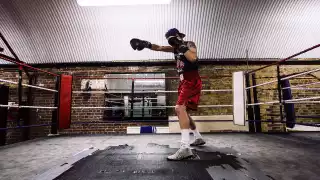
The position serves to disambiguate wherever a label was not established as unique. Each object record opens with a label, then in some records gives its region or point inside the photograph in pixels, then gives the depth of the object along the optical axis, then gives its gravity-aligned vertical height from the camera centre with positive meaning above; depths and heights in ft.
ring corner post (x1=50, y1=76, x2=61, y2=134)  9.52 -0.45
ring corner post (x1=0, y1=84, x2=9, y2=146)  10.74 -0.24
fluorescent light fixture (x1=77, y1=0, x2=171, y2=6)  9.75 +5.69
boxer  5.61 +0.94
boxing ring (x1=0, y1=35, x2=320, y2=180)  3.52 -1.37
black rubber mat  3.34 -1.34
